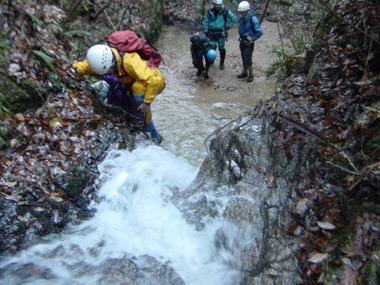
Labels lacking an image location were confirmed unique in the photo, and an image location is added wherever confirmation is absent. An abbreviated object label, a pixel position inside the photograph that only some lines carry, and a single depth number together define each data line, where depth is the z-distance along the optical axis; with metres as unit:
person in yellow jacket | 4.08
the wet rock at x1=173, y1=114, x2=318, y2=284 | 2.73
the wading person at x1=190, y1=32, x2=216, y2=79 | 8.41
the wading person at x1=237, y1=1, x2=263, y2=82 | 7.95
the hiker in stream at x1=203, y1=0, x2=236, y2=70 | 8.46
